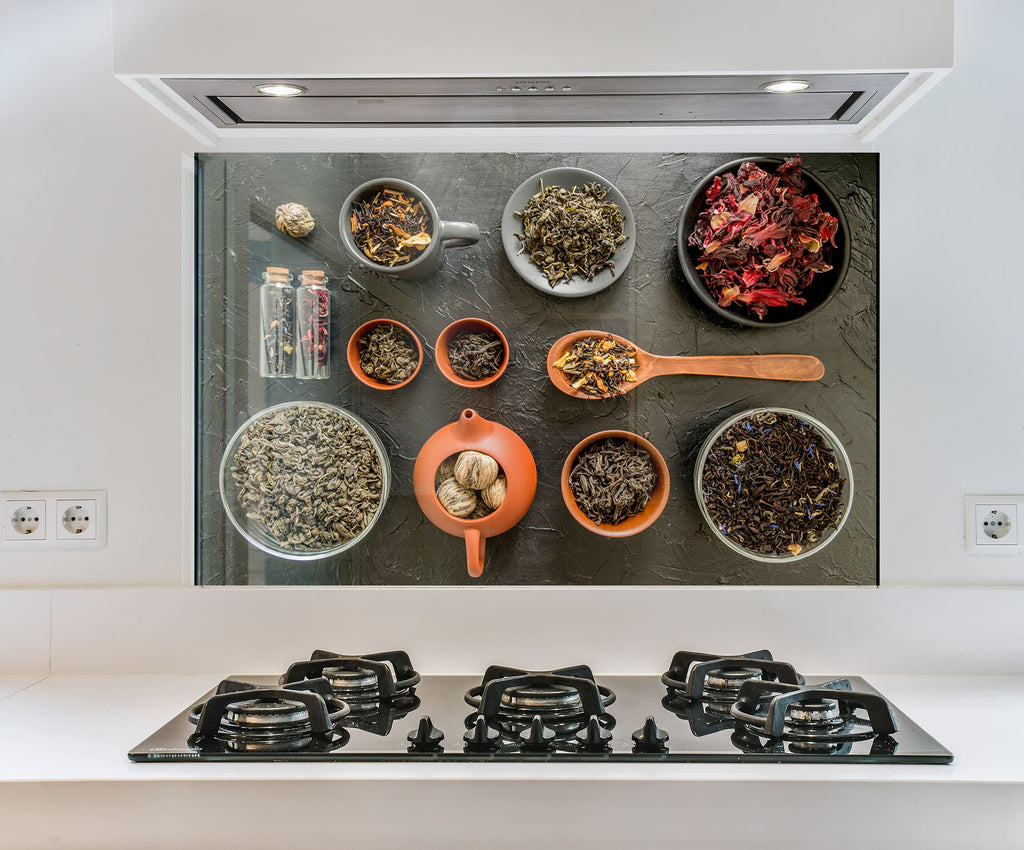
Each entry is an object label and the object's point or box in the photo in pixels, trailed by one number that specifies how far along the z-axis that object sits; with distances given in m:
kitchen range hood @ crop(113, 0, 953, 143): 0.93
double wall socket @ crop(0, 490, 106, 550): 1.33
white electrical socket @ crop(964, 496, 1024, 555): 1.30
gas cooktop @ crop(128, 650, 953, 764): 0.96
